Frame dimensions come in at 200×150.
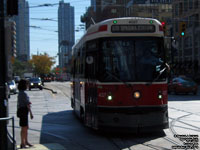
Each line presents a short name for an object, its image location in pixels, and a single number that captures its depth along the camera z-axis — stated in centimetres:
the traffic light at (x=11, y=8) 813
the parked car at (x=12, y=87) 3506
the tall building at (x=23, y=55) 18374
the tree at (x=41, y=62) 13075
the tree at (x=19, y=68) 12062
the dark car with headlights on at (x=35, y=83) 4546
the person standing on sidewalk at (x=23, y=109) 862
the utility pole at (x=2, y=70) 743
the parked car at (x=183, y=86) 2928
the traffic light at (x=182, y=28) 2795
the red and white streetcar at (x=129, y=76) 958
